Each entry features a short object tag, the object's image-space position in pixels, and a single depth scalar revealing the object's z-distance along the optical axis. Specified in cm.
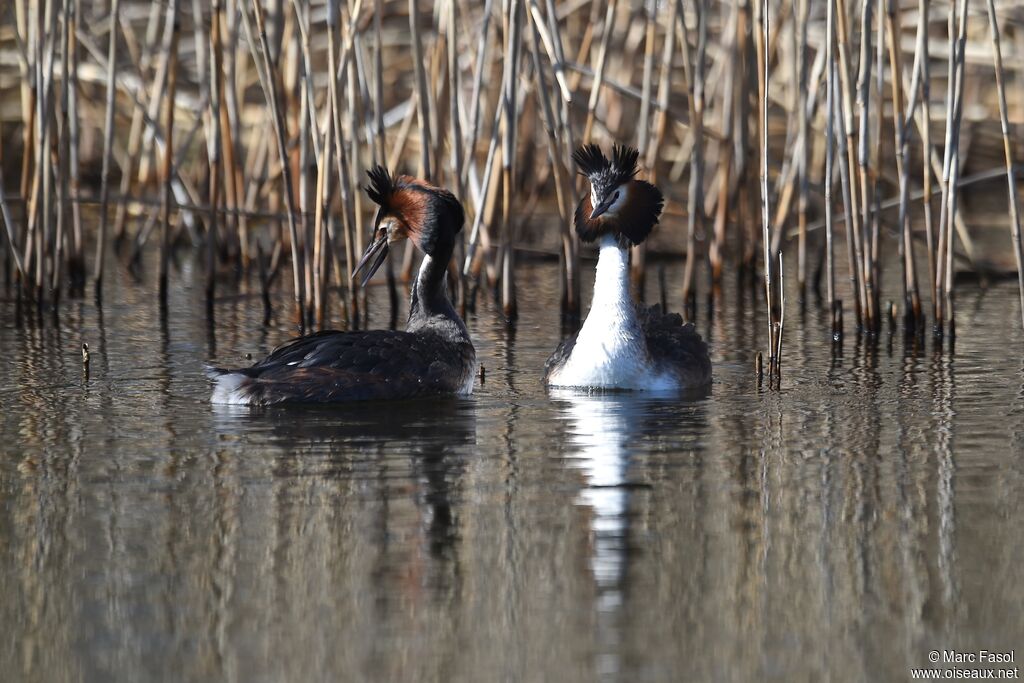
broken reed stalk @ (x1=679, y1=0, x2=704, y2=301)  2050
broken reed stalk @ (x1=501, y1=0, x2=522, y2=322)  1856
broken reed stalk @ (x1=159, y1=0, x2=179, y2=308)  2045
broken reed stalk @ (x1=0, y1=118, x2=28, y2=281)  1972
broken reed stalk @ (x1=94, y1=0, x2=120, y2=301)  2046
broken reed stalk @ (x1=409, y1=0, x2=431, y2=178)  1995
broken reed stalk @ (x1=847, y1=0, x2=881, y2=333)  1759
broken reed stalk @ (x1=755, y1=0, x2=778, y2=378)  1614
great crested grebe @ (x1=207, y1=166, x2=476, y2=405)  1496
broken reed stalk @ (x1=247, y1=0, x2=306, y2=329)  1870
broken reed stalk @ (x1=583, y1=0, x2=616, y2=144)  2028
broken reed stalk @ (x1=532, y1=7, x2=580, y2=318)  1917
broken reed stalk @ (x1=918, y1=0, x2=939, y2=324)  1797
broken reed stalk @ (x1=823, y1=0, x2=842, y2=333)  1814
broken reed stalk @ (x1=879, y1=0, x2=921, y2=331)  1816
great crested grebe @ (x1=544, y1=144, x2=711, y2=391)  1602
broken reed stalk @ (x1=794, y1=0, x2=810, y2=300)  1998
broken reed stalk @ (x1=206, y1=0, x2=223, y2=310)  1992
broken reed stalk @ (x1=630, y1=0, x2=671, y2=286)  2123
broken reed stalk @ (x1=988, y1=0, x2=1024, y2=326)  1677
